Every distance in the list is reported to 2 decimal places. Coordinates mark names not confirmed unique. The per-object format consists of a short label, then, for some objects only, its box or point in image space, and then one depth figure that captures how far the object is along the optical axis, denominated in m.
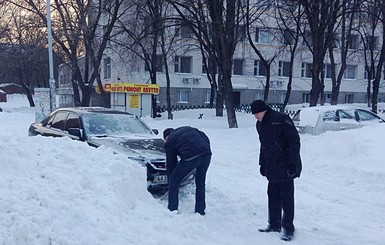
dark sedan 6.82
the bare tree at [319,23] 17.94
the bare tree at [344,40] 18.33
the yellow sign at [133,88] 25.30
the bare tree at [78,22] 21.75
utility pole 18.33
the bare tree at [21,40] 22.74
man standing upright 5.05
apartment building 39.84
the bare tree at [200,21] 18.77
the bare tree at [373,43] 18.36
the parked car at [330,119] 13.48
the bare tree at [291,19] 20.66
